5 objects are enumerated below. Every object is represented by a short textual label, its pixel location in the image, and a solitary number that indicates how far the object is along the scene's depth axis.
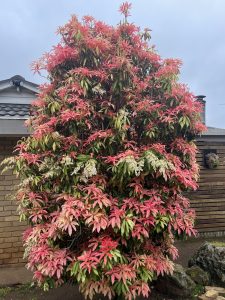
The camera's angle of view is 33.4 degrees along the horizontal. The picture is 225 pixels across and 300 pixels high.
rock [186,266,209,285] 5.19
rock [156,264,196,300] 4.84
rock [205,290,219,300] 4.65
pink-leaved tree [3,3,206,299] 3.60
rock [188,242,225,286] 5.28
